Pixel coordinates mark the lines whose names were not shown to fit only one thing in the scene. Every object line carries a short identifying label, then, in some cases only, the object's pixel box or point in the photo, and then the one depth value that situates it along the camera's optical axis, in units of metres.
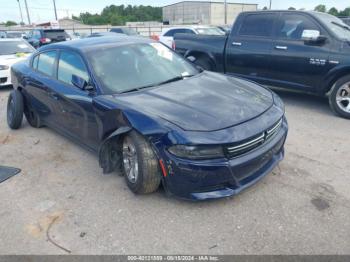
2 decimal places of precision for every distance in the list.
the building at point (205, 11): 65.25
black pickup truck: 5.40
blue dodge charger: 2.76
